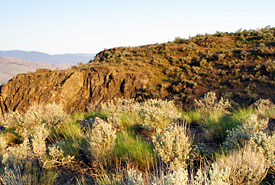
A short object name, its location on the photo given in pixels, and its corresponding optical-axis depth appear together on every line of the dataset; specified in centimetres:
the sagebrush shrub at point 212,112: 593
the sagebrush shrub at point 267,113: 642
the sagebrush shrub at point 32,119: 634
